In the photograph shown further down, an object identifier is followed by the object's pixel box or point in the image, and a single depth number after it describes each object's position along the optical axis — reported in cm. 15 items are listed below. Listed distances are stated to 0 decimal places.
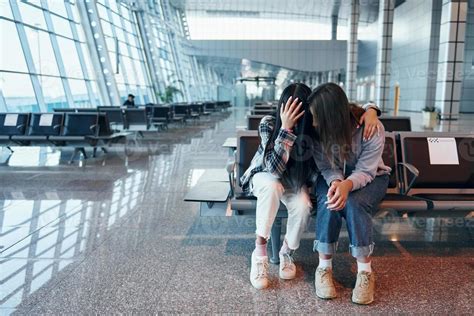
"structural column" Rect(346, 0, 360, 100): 3256
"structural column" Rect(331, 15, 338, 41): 4478
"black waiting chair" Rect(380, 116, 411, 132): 543
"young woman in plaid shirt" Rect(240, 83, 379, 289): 282
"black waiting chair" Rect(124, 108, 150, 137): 1298
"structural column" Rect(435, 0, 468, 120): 1883
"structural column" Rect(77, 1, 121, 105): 1746
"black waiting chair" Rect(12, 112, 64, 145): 830
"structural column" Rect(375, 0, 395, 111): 2662
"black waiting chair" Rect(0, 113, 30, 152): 852
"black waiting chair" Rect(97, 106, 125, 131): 1283
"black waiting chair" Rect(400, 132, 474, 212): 374
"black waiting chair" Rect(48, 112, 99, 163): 835
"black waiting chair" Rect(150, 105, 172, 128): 1539
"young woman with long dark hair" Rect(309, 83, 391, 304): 270
